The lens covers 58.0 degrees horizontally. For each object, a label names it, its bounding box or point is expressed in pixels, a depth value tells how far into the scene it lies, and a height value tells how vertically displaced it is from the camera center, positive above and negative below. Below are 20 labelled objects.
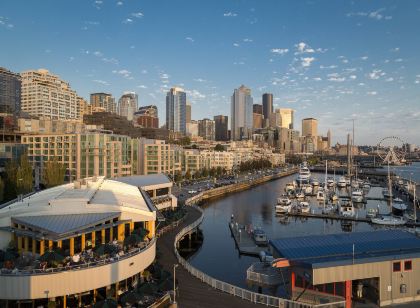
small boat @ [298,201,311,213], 66.81 -11.01
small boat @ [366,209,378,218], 61.70 -11.11
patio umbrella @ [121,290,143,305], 20.38 -8.23
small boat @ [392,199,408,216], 68.62 -11.47
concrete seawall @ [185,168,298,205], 76.81 -11.91
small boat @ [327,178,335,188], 112.01 -11.16
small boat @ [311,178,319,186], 113.80 -11.11
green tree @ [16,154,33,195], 55.53 -5.19
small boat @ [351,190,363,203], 83.69 -11.25
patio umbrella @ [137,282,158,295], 21.47 -8.15
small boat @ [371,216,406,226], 56.78 -11.35
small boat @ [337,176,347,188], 115.12 -11.54
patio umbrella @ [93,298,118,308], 19.03 -8.00
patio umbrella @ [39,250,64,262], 20.42 -6.03
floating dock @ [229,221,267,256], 42.72 -11.71
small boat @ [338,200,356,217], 63.58 -11.02
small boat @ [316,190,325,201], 83.31 -11.05
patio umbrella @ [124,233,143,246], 24.77 -6.17
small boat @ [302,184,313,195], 96.76 -11.29
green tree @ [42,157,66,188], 63.31 -4.95
